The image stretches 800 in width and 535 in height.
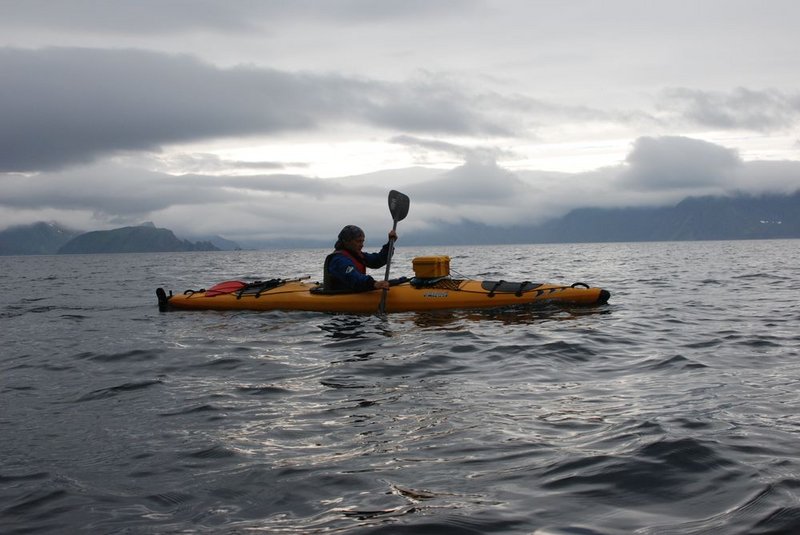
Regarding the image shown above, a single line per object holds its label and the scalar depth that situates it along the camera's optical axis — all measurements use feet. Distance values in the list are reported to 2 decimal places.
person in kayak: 40.60
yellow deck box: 41.45
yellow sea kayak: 40.32
